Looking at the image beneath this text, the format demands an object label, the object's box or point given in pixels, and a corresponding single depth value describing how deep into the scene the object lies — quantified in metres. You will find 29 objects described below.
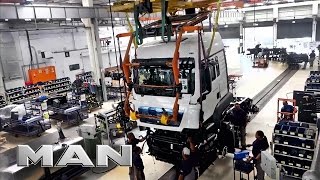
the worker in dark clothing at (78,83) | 16.44
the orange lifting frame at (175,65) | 5.05
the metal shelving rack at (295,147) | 5.58
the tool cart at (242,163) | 5.20
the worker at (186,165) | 5.03
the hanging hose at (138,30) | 5.58
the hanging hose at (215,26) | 5.70
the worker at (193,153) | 5.14
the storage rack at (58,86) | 16.50
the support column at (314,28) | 23.41
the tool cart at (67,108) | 11.25
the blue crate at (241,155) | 5.34
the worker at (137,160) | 5.35
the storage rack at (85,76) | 17.65
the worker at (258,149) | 5.18
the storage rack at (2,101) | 13.15
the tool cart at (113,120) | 7.30
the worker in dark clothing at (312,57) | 19.31
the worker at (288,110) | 7.73
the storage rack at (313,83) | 9.23
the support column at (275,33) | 25.98
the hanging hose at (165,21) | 4.98
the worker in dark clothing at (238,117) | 6.71
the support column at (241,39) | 25.55
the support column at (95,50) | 13.80
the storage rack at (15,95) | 14.23
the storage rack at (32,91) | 15.11
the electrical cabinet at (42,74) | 15.64
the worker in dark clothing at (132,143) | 5.60
